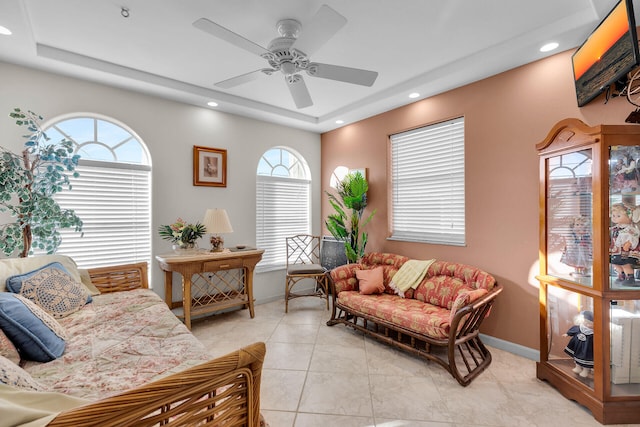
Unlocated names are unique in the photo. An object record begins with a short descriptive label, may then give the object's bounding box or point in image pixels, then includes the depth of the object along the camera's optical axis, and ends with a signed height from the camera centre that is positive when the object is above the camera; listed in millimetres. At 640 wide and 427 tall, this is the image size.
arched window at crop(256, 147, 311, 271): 4324 +166
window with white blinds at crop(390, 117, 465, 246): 3217 +344
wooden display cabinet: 1844 -380
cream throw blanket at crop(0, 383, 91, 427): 623 -464
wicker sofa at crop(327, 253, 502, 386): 2338 -920
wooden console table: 3139 -843
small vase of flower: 3289 -249
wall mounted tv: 1708 +1058
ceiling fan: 1685 +1100
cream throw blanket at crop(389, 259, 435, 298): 3123 -696
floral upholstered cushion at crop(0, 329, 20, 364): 1384 -665
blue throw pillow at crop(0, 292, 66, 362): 1452 -618
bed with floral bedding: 754 -659
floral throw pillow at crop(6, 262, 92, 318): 1967 -549
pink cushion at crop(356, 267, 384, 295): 3275 -794
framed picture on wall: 3633 +594
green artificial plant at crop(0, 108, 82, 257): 2232 +150
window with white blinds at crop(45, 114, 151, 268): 2969 +206
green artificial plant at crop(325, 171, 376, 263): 3814 -65
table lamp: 3354 -128
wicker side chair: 4082 -721
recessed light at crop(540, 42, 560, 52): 2346 +1366
